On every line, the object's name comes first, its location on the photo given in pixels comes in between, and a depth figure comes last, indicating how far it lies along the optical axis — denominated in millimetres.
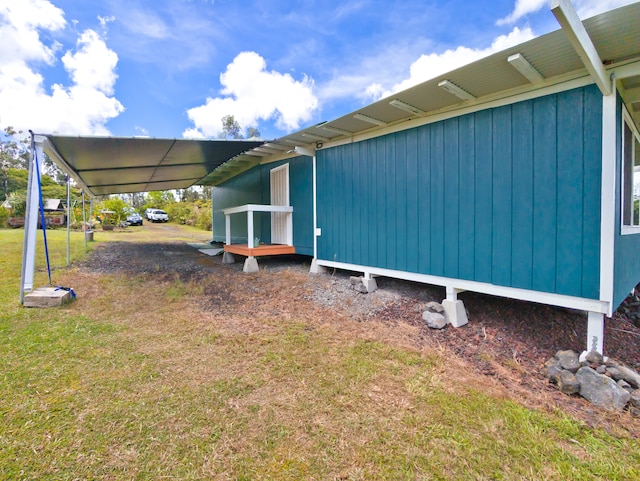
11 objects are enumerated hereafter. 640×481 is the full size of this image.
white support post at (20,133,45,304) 3825
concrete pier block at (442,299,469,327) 3436
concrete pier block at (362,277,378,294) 4602
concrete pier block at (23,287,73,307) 3801
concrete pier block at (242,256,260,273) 6055
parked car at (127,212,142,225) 22438
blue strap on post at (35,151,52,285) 3954
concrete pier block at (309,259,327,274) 5656
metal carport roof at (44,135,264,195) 5266
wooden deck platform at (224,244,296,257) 6095
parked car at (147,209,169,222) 26859
